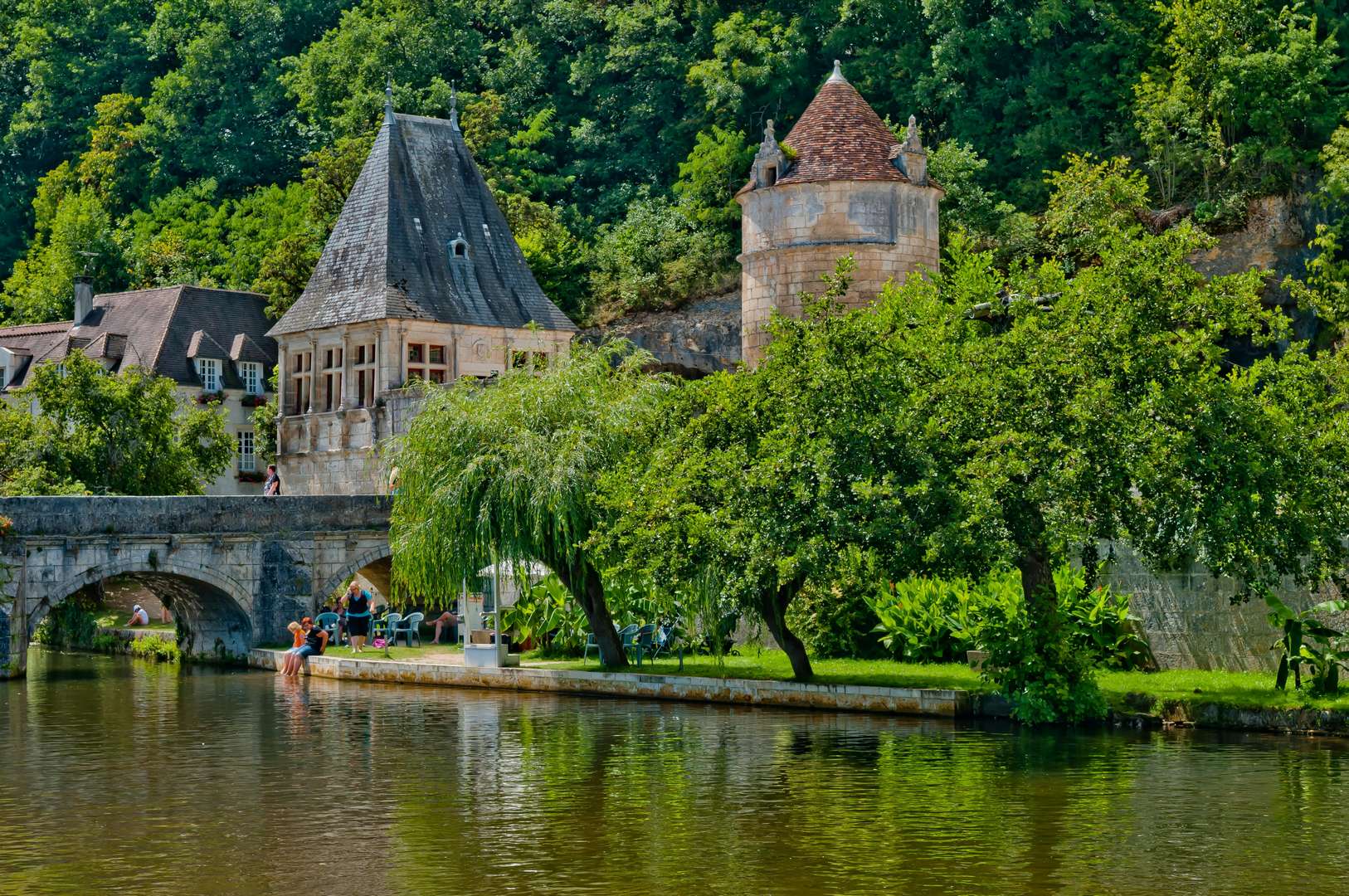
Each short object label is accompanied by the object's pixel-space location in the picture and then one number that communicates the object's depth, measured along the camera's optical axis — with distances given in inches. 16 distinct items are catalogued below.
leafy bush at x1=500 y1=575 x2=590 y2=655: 1418.6
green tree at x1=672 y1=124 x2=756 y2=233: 2529.5
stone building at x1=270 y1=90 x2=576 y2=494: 2117.4
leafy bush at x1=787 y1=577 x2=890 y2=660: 1306.6
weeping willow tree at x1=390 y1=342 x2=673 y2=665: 1280.8
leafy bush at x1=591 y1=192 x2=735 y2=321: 2497.5
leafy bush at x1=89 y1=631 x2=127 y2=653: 1882.4
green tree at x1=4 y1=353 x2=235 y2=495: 2000.5
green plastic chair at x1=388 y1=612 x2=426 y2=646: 1571.1
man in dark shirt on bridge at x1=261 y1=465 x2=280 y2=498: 1987.0
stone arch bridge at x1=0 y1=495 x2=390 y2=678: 1513.3
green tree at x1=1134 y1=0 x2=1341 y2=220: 2089.1
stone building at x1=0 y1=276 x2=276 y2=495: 2763.3
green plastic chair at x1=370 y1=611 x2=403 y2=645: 1558.8
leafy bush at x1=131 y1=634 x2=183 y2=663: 1748.3
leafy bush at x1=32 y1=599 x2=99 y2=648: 1962.4
